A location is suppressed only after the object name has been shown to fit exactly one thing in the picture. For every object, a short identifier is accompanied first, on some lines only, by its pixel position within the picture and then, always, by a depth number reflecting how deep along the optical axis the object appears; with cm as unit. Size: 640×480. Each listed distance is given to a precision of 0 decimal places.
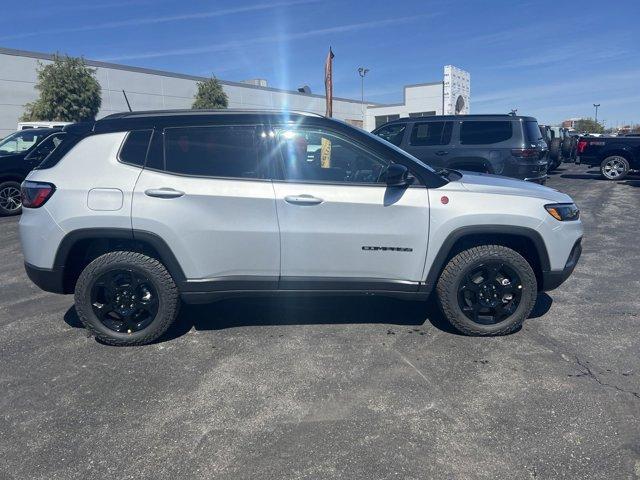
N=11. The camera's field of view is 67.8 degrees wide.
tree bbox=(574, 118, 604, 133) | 7831
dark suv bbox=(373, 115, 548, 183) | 873
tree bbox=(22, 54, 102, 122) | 2166
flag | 1144
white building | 2230
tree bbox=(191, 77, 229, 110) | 3016
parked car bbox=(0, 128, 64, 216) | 934
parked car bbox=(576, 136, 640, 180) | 1509
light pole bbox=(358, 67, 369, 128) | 5258
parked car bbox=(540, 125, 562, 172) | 1634
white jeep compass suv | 356
